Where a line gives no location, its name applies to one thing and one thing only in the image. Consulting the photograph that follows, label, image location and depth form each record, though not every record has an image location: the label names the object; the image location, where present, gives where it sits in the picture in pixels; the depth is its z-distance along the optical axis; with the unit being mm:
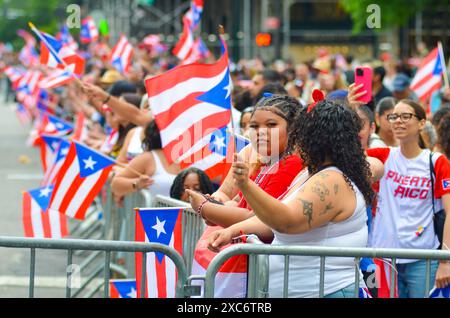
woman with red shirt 10033
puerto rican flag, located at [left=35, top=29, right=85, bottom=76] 19401
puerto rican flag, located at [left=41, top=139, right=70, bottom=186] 18197
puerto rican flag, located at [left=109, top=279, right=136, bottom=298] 13654
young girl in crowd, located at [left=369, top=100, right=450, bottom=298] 12532
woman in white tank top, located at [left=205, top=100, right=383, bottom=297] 8903
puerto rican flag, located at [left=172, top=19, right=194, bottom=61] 26933
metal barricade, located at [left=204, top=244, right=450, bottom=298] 8797
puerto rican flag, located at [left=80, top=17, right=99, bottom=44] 40226
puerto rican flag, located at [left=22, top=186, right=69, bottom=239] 17538
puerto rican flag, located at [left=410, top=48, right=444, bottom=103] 24711
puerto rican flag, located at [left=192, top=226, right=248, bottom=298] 9602
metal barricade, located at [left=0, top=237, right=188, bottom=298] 9030
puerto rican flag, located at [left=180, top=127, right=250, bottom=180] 14615
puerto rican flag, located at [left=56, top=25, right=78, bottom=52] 35338
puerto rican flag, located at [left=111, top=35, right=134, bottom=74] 32900
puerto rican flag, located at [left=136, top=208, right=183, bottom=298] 10555
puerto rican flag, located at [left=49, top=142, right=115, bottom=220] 16464
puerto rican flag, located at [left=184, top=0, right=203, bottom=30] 25991
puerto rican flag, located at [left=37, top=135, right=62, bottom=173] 21582
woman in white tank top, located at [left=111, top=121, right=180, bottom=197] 15970
